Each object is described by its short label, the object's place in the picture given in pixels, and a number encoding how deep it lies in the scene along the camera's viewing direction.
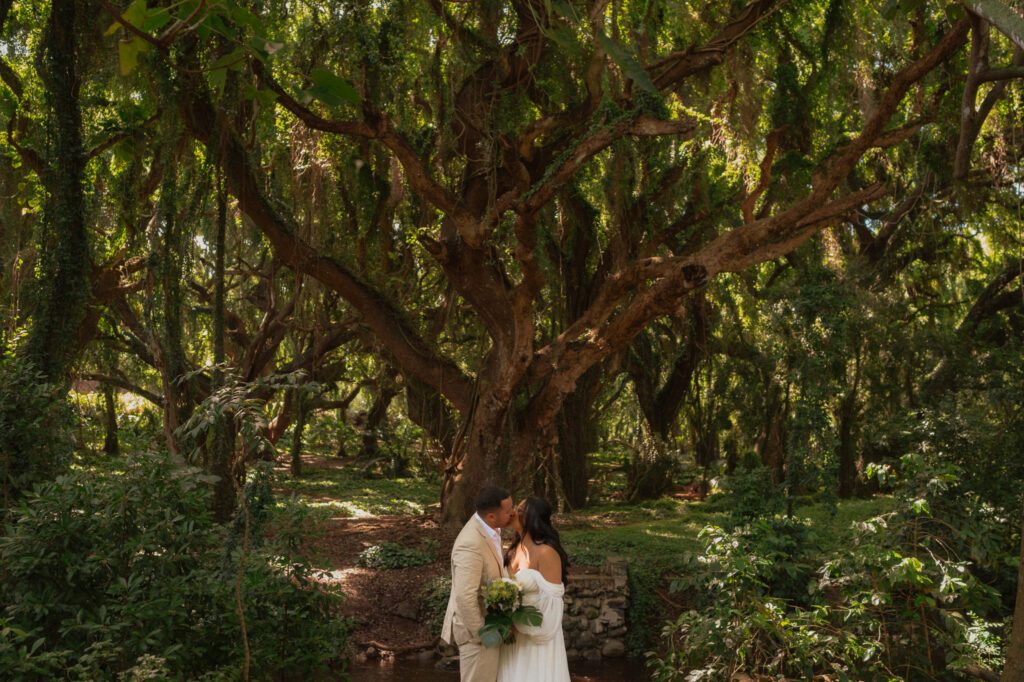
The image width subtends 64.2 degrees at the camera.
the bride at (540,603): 4.94
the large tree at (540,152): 9.59
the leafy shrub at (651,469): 17.58
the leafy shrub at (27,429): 5.39
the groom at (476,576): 4.81
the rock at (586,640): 9.30
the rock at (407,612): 9.60
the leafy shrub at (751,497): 8.75
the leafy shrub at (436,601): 9.33
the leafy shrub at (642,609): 9.42
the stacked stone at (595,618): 9.28
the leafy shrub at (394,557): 10.58
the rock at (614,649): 9.30
